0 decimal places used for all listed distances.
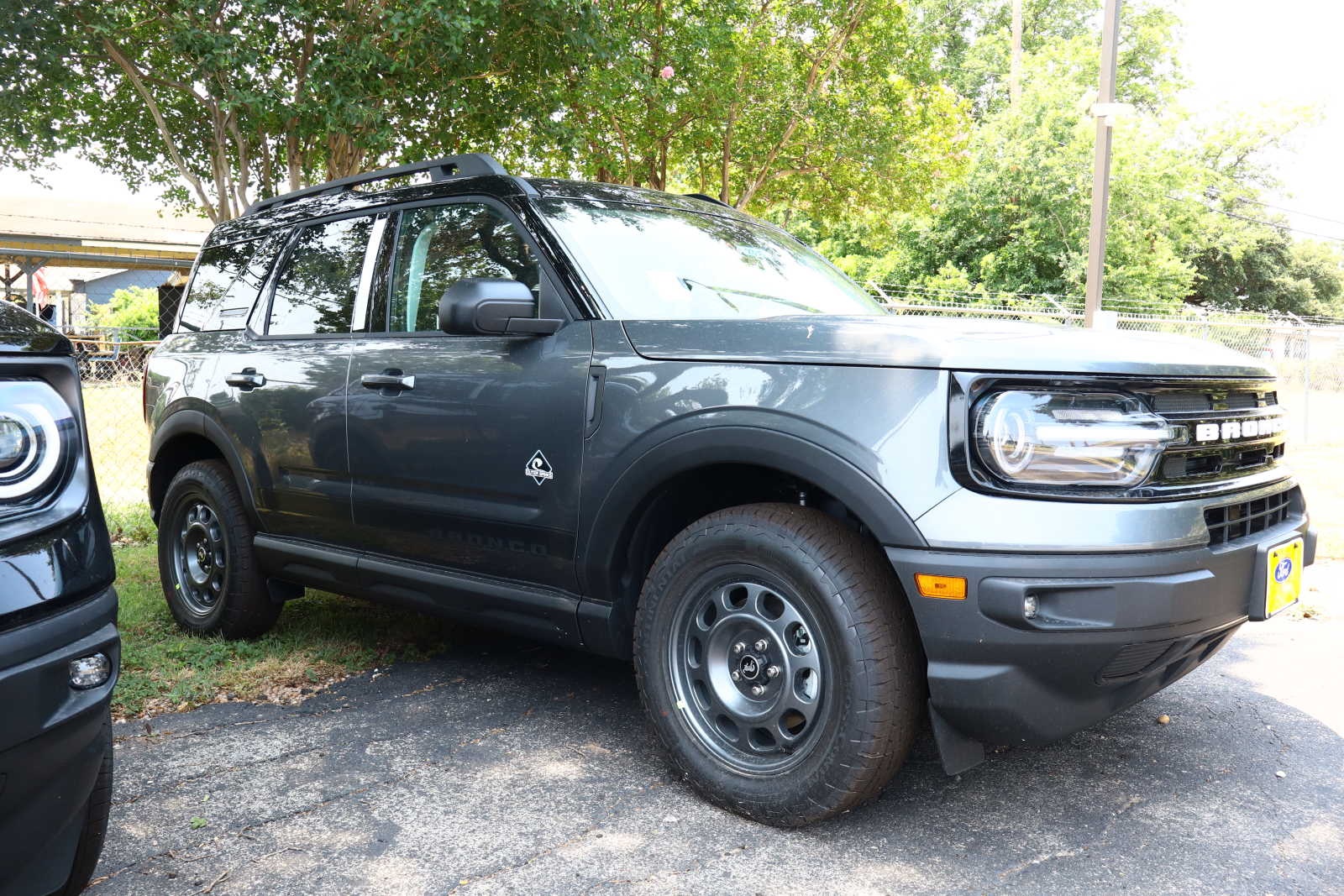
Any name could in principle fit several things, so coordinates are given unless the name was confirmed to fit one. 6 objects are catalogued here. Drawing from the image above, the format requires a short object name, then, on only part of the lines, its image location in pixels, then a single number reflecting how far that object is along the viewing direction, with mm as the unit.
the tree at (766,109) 11438
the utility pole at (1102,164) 9008
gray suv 2500
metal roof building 22453
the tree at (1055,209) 28219
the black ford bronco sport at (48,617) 1777
